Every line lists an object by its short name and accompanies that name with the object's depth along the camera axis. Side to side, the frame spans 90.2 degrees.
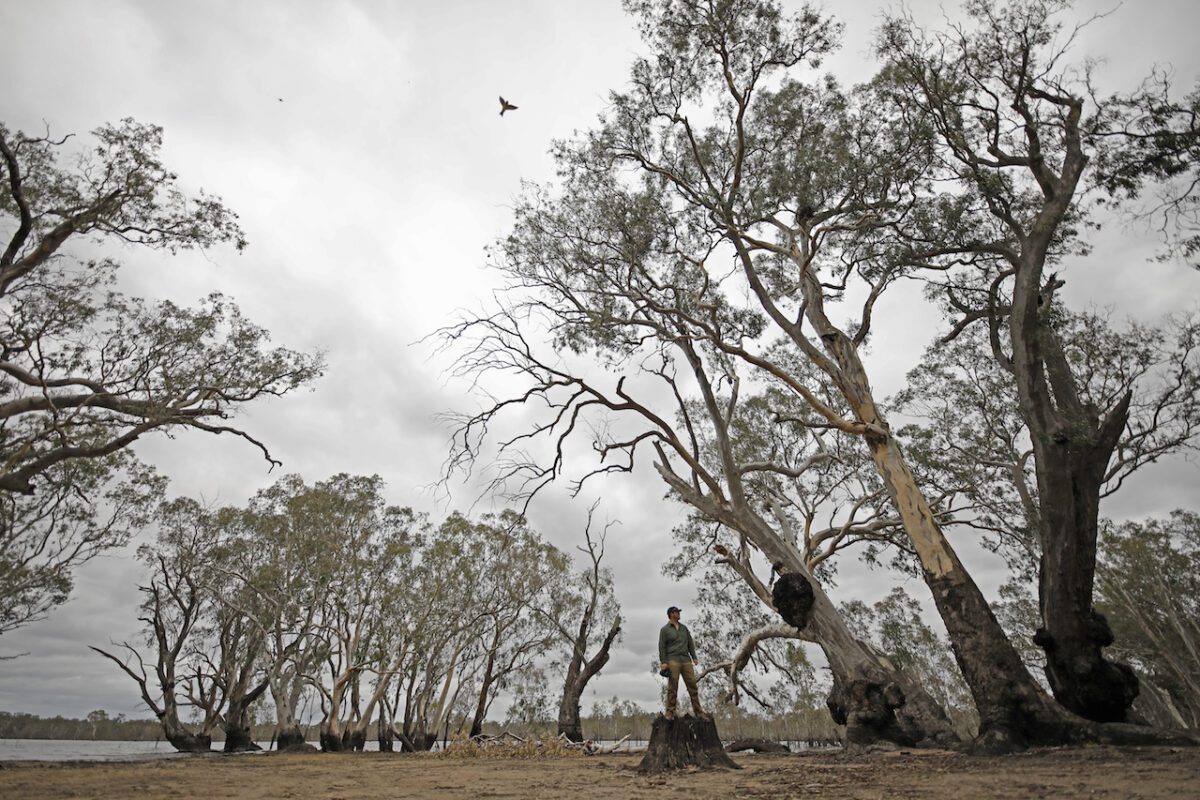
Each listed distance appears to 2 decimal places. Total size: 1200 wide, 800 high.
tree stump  6.35
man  7.24
